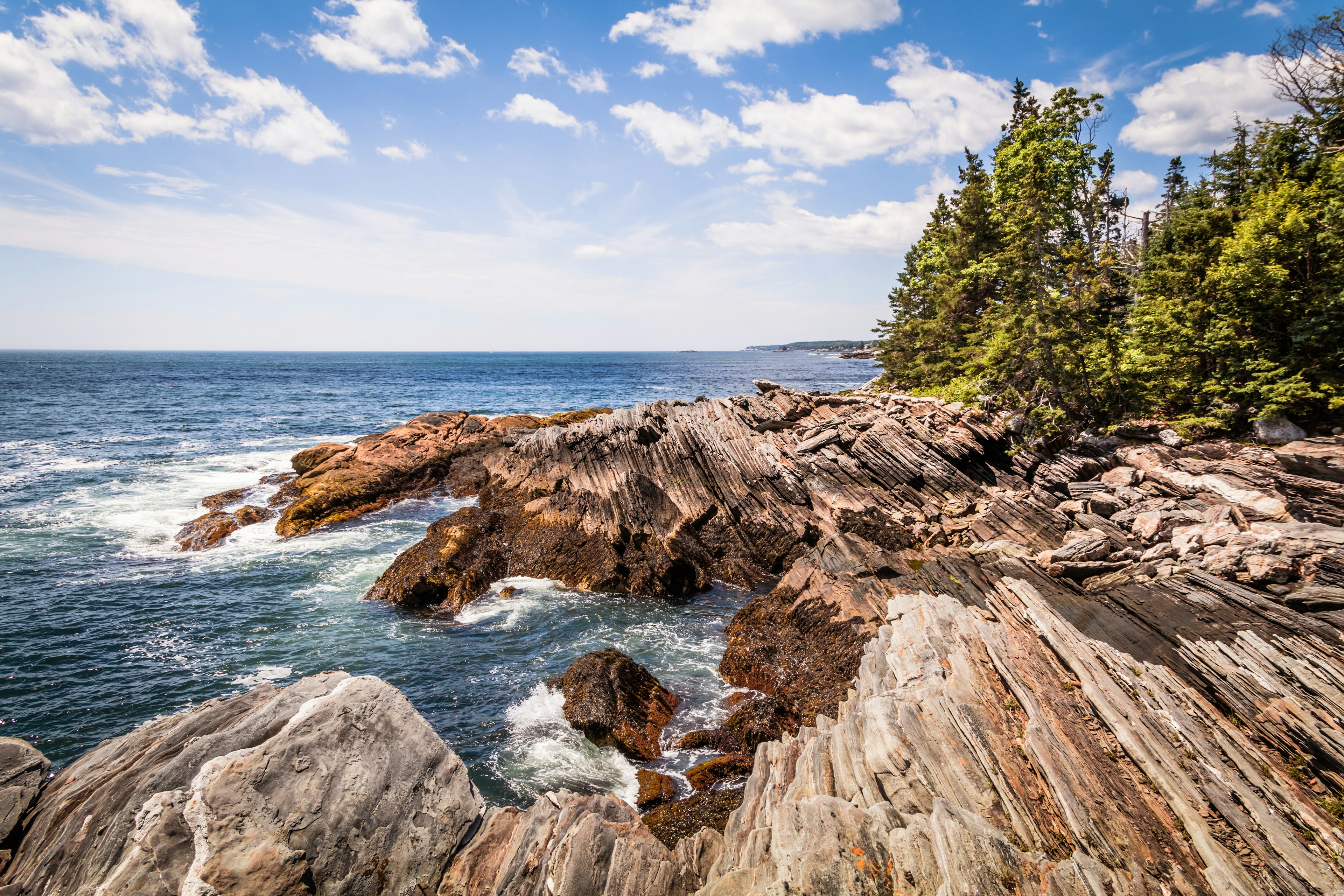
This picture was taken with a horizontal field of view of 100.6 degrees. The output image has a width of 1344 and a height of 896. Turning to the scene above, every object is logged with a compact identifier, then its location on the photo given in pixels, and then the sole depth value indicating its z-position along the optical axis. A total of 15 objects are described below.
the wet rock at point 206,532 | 24.09
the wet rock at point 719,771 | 11.85
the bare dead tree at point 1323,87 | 22.69
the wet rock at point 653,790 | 11.30
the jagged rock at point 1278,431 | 19.09
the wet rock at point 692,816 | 10.30
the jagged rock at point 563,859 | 6.89
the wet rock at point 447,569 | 20.06
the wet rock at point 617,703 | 13.13
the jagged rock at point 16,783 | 6.54
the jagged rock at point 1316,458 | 15.91
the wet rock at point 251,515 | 26.50
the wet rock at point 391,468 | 27.62
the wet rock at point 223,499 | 28.55
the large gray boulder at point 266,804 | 6.10
